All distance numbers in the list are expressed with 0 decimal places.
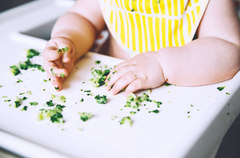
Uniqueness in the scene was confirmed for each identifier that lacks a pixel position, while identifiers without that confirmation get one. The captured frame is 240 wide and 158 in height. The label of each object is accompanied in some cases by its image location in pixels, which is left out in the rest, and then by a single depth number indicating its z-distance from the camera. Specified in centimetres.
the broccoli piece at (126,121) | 40
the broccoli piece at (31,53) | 62
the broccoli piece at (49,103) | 45
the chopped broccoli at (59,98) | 47
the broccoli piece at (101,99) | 46
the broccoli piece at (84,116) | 42
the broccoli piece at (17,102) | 45
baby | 50
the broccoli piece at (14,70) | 55
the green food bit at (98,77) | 52
